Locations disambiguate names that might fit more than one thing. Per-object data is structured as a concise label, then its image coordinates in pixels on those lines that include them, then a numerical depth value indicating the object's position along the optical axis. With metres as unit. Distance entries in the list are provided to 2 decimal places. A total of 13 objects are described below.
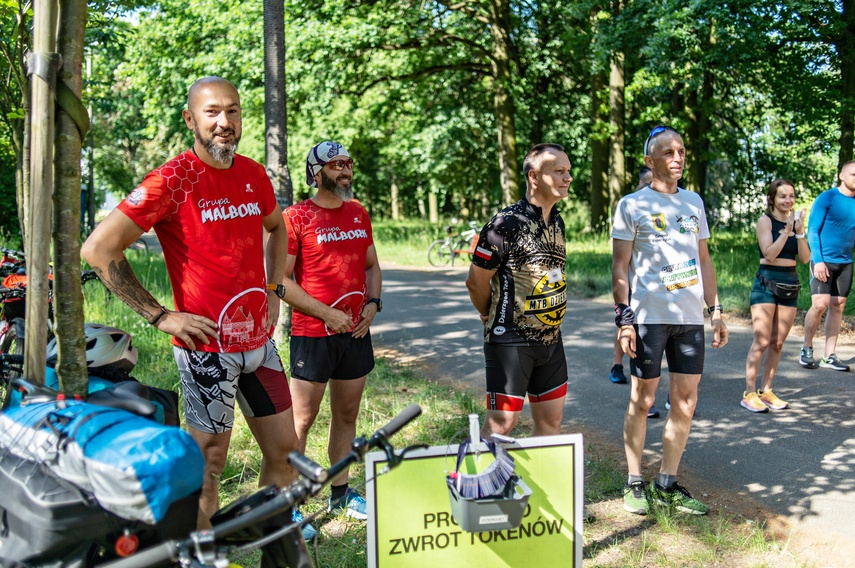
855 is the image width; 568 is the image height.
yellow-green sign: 3.41
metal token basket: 3.23
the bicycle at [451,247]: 20.06
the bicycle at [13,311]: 6.69
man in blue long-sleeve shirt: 7.81
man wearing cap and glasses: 4.53
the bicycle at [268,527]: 1.97
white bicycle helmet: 3.79
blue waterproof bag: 2.09
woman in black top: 6.74
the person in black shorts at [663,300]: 4.67
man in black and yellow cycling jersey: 4.16
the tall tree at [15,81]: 6.79
